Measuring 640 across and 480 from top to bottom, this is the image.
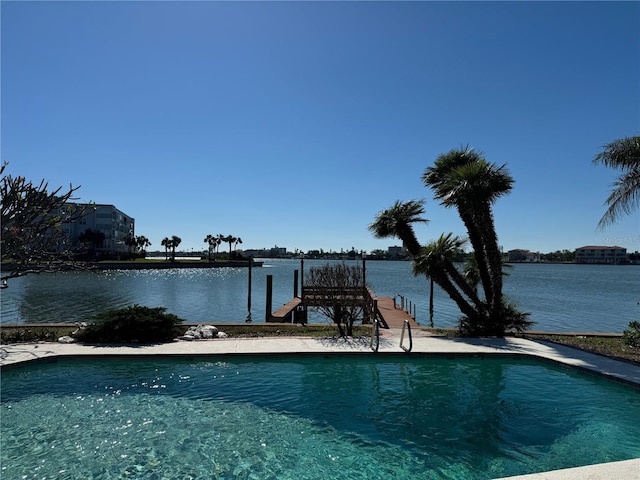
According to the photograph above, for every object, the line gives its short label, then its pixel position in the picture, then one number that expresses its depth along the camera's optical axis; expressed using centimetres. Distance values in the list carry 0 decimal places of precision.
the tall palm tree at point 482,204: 1552
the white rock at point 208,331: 1515
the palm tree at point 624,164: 1264
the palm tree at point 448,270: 1642
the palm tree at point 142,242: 14638
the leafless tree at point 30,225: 1243
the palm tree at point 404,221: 1772
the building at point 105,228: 11288
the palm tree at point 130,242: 12675
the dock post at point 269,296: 2554
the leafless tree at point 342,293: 1598
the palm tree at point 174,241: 14088
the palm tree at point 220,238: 15750
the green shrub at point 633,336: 1365
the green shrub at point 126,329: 1390
